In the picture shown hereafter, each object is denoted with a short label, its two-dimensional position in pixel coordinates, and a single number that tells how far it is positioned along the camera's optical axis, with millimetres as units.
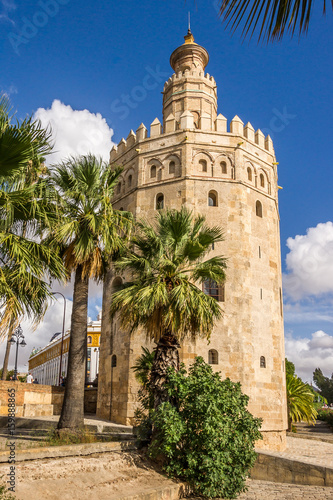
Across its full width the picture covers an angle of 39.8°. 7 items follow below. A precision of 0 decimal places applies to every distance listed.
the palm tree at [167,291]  11766
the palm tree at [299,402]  27828
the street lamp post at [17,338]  24222
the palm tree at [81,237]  13086
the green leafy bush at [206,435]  10344
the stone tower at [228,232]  19609
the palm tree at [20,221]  8467
